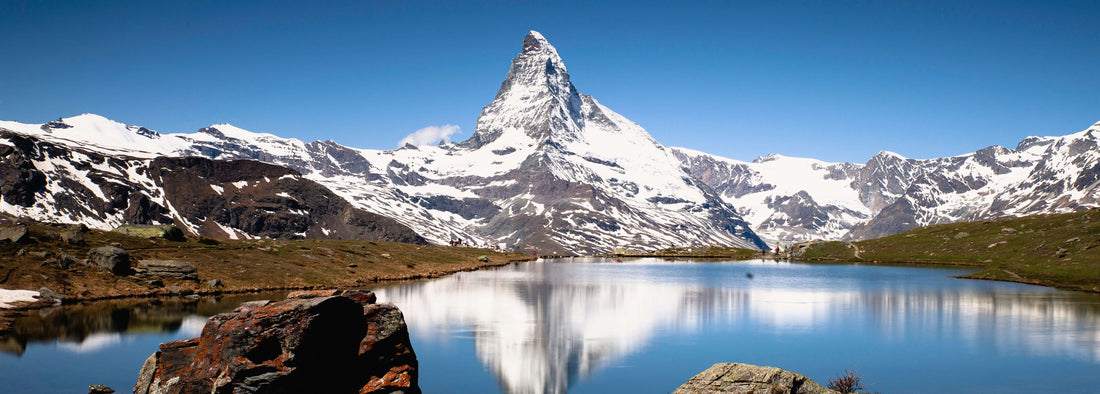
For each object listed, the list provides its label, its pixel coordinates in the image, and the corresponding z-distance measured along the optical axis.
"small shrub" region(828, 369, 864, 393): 31.23
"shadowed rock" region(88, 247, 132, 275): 70.25
